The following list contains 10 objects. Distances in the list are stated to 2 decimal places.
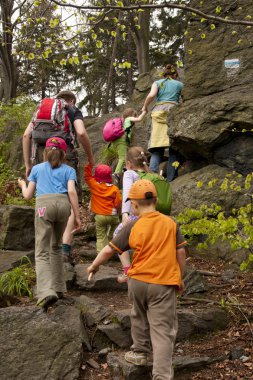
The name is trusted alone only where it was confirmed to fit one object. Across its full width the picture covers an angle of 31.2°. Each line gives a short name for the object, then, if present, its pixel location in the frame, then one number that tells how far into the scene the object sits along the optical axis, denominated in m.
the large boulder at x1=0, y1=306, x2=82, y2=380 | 4.07
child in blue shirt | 4.95
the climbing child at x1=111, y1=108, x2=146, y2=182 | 9.84
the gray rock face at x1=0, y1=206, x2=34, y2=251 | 7.52
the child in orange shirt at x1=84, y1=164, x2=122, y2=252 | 6.87
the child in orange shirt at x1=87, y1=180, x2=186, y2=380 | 3.85
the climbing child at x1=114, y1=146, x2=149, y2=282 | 5.81
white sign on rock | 9.59
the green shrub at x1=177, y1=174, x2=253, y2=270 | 4.81
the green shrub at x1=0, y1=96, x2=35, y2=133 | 14.02
